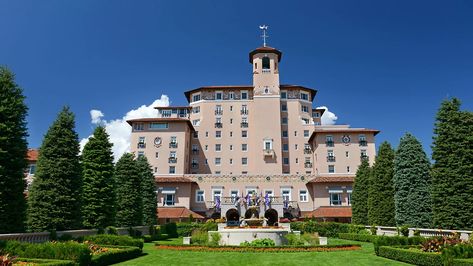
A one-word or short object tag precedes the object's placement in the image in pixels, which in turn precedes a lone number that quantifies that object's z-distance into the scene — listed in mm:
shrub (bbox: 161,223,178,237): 45094
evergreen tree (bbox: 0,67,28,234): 18922
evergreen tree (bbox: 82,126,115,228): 28703
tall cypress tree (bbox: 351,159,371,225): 45188
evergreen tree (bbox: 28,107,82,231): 22844
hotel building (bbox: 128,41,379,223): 60250
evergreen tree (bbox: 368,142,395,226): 37250
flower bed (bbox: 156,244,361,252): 23578
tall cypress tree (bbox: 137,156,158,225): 45100
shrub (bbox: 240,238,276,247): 24917
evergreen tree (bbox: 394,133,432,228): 30328
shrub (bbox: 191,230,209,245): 31234
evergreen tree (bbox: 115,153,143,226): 37219
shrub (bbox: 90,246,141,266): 16609
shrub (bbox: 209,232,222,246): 28219
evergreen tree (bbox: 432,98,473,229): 23203
